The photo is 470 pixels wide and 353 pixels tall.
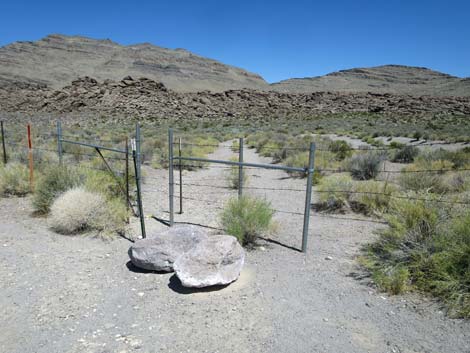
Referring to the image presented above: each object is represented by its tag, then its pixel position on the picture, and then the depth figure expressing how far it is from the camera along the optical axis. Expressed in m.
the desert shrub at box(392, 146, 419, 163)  15.73
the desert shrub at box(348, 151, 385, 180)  12.05
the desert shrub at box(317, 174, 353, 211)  8.51
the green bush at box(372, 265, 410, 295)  4.47
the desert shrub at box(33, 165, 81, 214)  7.67
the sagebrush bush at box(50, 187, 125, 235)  6.55
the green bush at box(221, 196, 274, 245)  6.05
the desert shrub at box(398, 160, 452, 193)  9.18
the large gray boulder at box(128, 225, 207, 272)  5.06
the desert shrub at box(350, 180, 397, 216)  8.14
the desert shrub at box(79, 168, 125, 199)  7.52
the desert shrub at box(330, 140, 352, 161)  15.59
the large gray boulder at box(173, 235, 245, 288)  4.48
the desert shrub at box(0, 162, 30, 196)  9.27
